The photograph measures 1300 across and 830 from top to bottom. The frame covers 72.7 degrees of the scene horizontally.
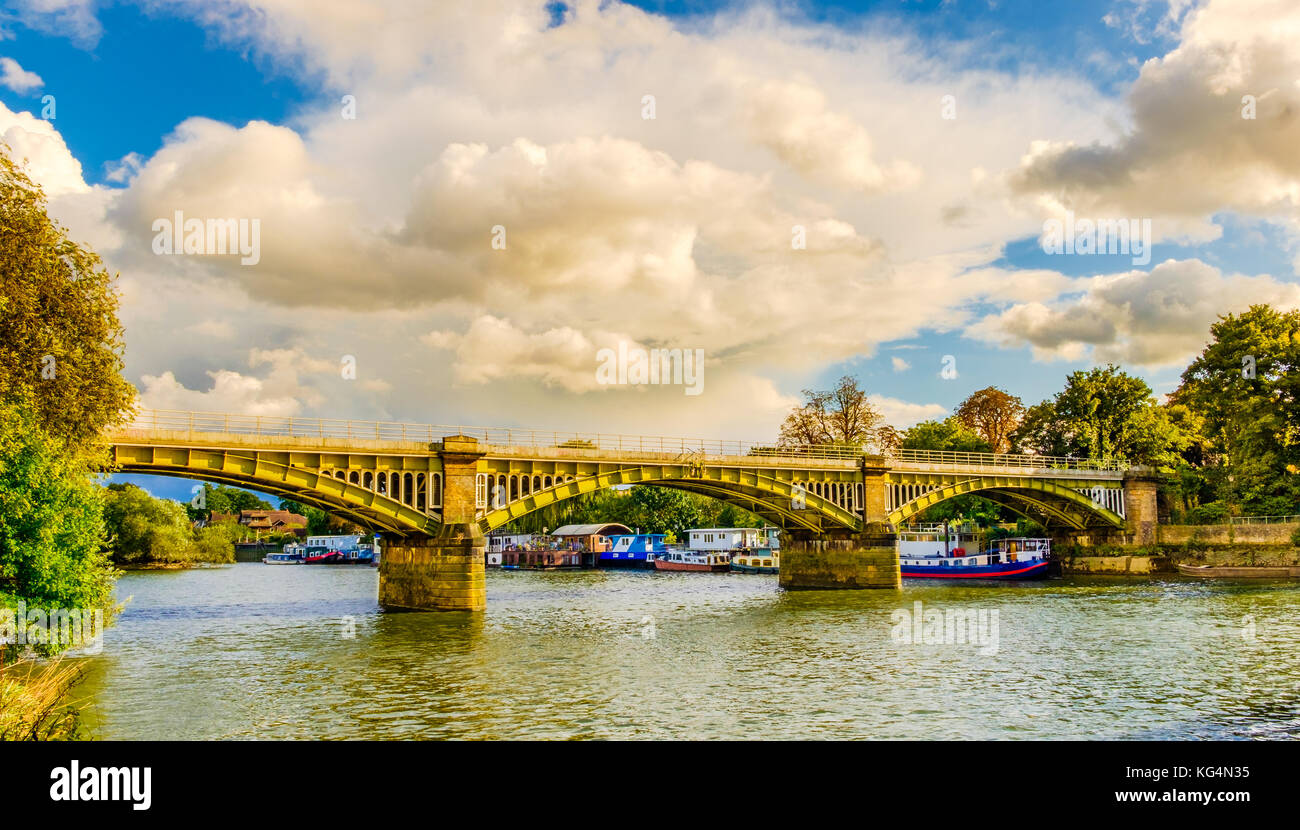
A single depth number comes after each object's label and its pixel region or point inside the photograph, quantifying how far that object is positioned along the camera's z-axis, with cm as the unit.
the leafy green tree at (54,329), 2622
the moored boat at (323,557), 15012
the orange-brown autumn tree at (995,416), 10300
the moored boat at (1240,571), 6781
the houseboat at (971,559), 7781
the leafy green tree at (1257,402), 7156
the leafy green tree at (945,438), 9350
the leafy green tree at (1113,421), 8819
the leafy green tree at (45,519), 2628
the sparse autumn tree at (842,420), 9088
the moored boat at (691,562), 10494
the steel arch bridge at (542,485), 4359
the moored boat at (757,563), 10038
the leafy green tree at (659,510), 12912
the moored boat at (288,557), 15300
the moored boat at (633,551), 11594
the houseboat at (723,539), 11381
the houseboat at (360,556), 15038
